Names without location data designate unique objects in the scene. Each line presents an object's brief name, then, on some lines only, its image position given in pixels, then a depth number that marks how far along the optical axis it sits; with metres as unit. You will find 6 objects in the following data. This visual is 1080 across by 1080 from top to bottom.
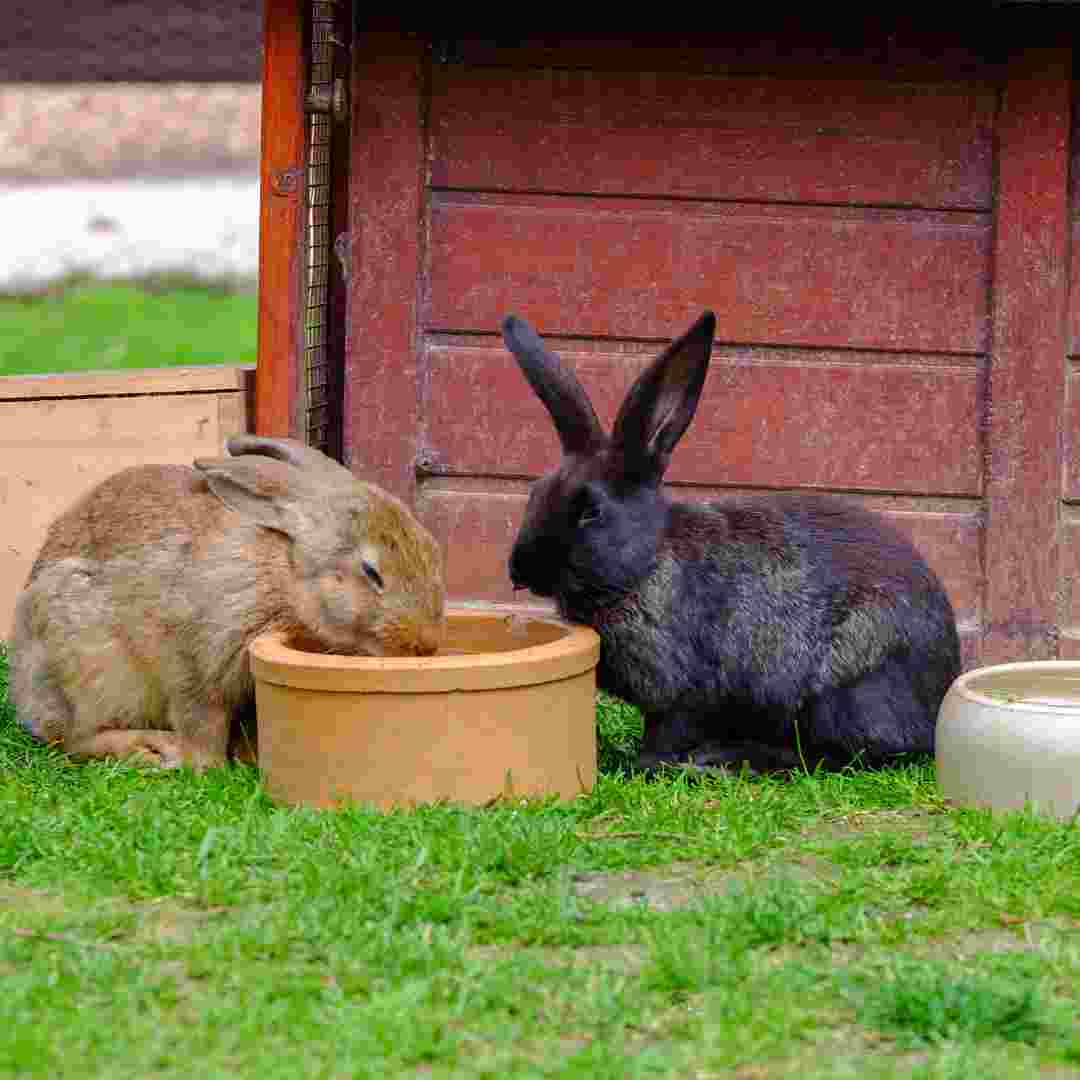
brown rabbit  4.53
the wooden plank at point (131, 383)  5.81
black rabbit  4.64
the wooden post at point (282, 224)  5.39
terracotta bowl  4.21
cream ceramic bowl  4.23
